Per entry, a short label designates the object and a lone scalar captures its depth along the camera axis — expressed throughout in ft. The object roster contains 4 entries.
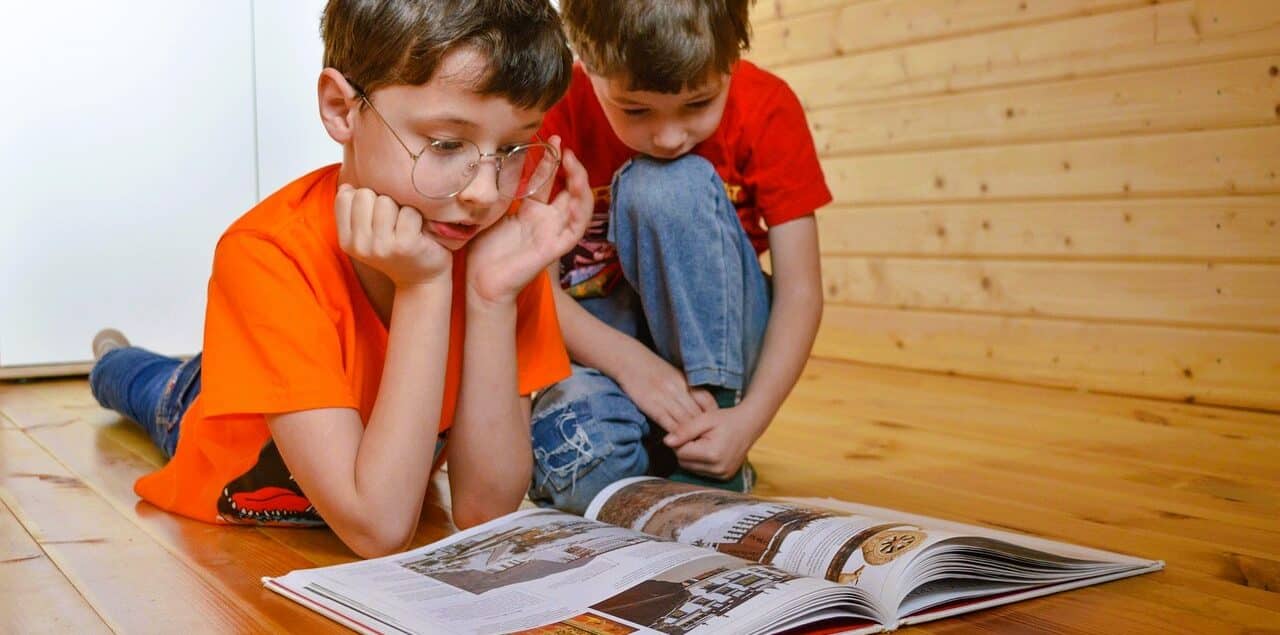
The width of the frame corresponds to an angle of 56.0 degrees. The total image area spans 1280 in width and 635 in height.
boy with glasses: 3.49
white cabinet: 8.38
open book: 2.96
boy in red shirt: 4.48
